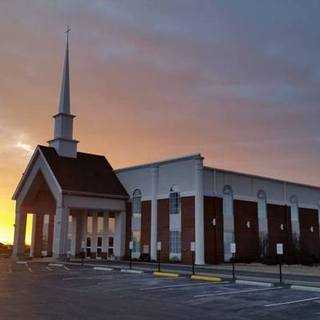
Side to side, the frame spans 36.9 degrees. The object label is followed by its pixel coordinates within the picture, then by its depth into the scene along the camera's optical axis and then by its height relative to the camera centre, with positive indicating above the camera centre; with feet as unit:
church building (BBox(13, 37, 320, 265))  131.75 +13.99
